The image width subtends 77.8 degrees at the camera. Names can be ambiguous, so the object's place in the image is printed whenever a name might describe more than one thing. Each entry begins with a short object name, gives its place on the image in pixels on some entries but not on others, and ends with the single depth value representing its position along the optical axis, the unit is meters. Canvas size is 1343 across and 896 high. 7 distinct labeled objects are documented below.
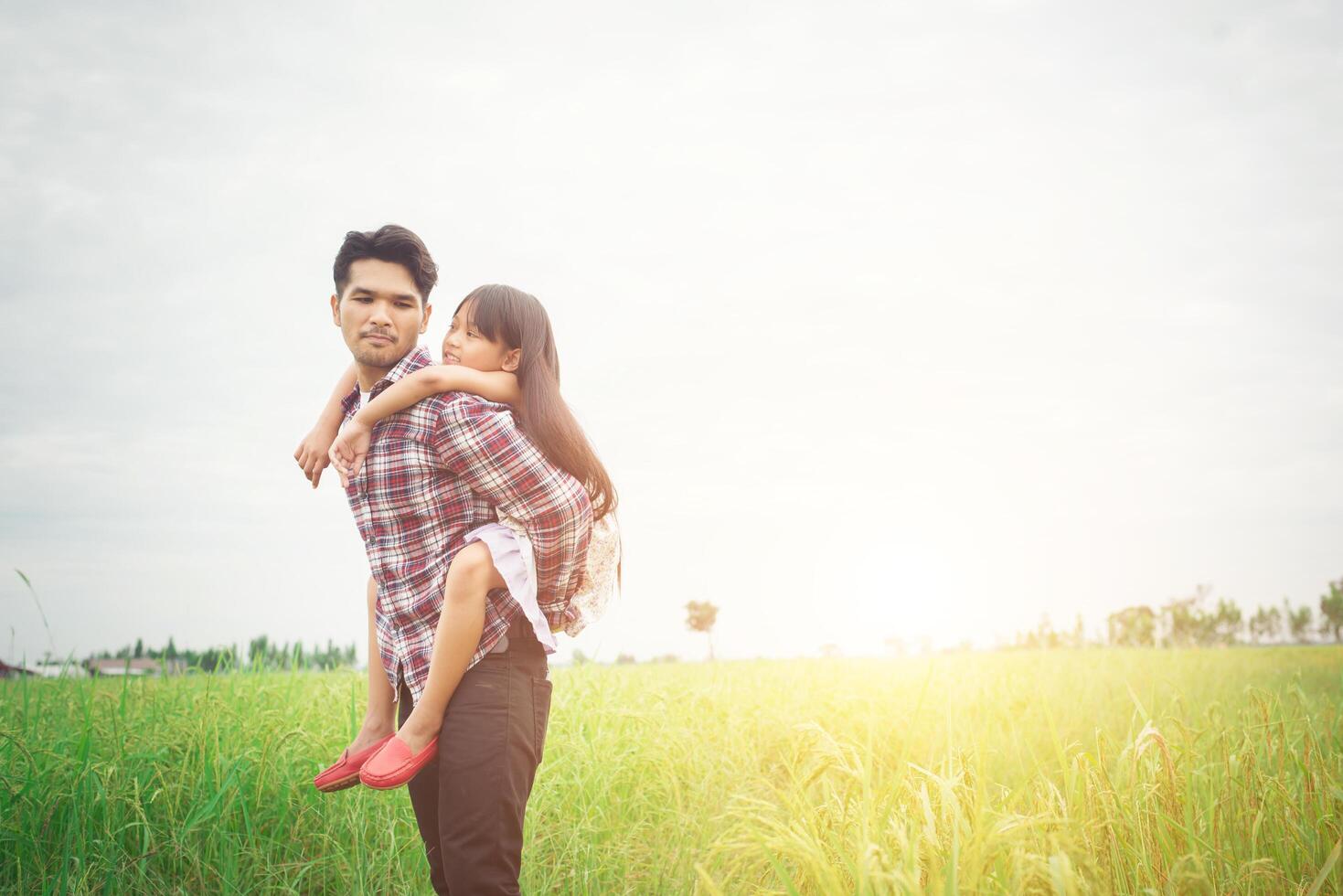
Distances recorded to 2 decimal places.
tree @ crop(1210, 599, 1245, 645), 38.10
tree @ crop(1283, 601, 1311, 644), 47.34
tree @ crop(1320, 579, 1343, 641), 40.94
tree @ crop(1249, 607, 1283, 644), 49.84
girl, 2.23
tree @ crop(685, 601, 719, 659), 38.53
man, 2.17
